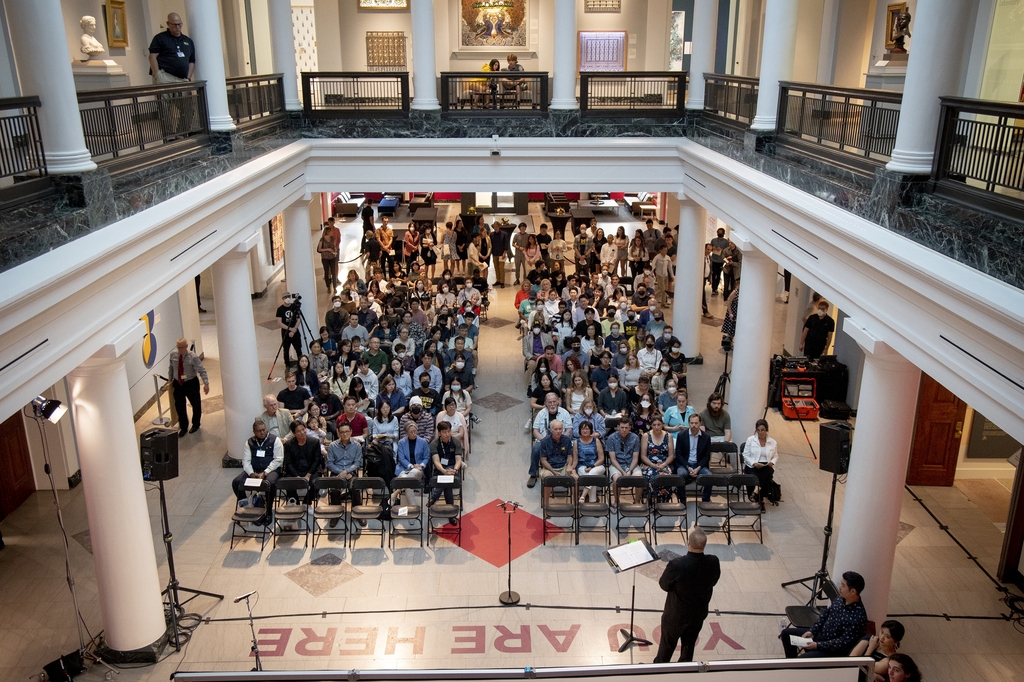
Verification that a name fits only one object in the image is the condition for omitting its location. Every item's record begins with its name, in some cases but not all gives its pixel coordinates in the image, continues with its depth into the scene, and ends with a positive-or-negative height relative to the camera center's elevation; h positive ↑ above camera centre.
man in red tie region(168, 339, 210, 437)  13.70 -4.83
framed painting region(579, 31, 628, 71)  27.27 +0.14
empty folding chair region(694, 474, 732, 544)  10.80 -5.45
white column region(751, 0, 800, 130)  11.31 -0.02
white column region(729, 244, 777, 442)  12.60 -4.19
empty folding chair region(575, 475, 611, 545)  10.80 -5.45
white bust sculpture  12.14 +0.23
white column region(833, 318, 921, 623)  8.18 -3.97
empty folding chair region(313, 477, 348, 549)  10.73 -5.53
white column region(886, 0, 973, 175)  7.27 -0.19
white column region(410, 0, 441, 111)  15.38 -0.04
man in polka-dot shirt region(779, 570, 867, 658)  7.80 -4.99
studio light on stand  7.80 -5.61
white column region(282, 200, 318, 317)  16.67 -3.77
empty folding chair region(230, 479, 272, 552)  10.75 -5.54
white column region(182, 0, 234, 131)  11.38 +0.02
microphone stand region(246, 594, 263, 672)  8.12 -5.64
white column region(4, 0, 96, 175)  7.21 -0.15
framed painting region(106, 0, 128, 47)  13.46 +0.49
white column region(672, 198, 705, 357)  16.56 -4.28
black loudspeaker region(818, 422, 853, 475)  8.91 -3.91
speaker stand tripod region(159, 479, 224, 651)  8.95 -5.45
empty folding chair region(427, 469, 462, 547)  10.88 -5.51
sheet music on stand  7.68 -4.32
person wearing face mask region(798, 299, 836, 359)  15.16 -4.70
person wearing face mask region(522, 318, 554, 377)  15.42 -4.92
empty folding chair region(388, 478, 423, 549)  10.80 -5.58
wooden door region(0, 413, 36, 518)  11.70 -5.44
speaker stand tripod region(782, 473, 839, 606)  9.40 -5.54
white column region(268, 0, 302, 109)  15.79 +0.16
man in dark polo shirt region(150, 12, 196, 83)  11.13 +0.02
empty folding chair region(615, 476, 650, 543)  10.77 -5.45
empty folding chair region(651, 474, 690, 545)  10.88 -5.51
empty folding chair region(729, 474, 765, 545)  10.77 -5.43
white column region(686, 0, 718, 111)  15.87 +0.16
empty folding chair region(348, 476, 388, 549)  10.71 -5.46
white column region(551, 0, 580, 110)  15.41 -0.07
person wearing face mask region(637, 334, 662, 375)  14.42 -4.85
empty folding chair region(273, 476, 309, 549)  10.87 -5.57
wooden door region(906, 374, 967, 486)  12.25 -5.13
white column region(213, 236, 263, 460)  12.30 -4.08
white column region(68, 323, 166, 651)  7.90 -4.11
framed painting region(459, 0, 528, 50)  27.44 +0.95
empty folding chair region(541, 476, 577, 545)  10.84 -5.52
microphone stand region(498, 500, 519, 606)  9.66 -5.84
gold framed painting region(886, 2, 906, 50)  12.87 +0.49
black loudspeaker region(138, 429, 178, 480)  8.62 -3.81
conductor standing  7.62 -4.57
